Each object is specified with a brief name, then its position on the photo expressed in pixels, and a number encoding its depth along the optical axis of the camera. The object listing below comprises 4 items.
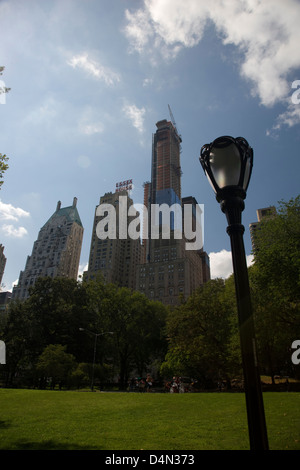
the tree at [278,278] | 21.94
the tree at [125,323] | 53.81
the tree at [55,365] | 36.19
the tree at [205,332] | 30.73
